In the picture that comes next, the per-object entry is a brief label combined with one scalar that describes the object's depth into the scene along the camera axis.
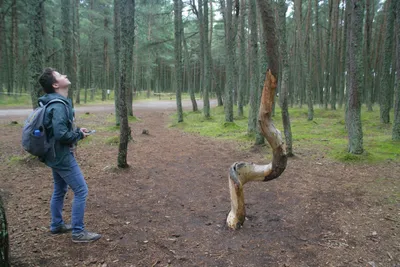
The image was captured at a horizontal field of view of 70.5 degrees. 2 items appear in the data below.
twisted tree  3.91
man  3.42
